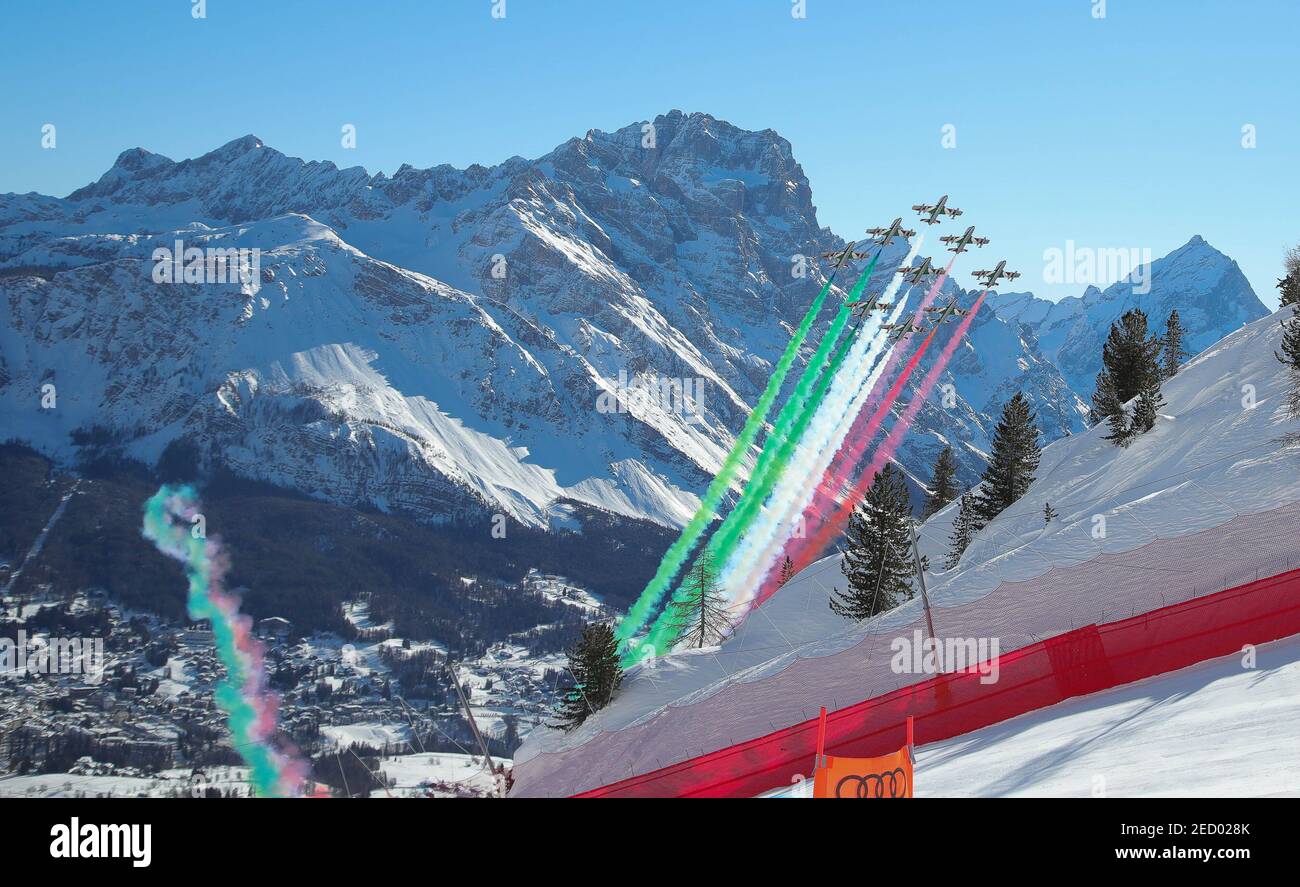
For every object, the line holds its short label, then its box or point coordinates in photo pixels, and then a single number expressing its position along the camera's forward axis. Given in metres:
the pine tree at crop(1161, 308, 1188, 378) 94.88
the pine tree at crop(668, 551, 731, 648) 68.44
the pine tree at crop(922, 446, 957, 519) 95.88
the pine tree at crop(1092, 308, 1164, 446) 64.19
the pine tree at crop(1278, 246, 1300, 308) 68.69
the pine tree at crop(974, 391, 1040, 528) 67.56
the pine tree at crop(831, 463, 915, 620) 56.19
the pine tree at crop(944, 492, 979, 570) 67.00
